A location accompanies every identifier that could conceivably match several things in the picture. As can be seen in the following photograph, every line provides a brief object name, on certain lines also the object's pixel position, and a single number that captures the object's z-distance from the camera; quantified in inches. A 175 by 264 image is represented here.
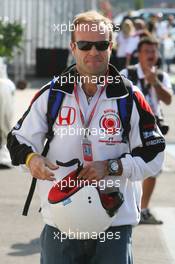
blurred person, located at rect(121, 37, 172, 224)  316.8
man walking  166.6
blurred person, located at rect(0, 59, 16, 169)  442.9
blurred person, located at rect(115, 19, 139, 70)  855.7
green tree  754.3
